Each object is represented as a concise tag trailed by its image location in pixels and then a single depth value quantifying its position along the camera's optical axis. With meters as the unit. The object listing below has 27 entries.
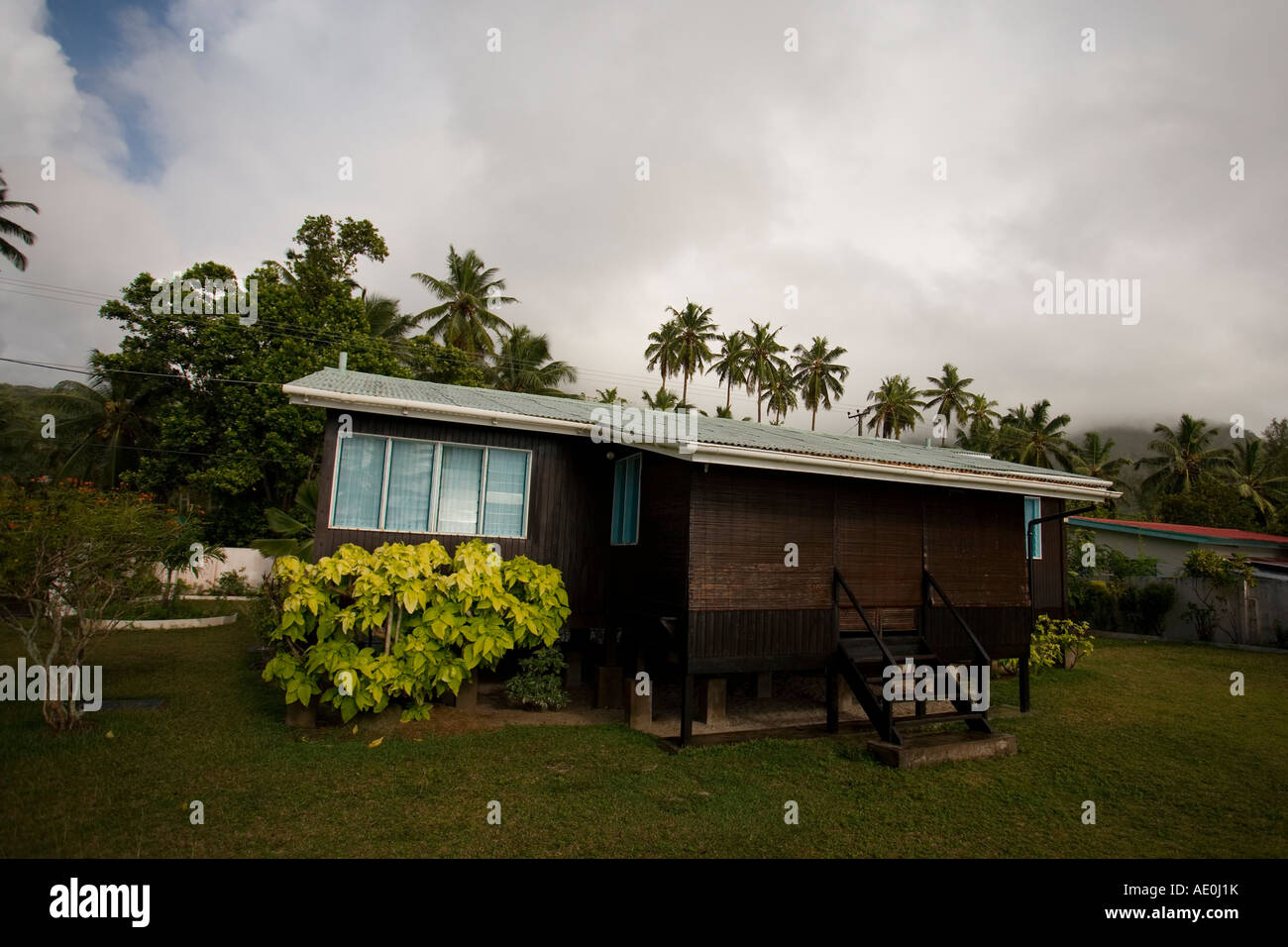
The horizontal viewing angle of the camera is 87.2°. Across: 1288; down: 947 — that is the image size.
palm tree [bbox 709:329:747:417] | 44.00
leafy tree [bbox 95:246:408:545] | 22.56
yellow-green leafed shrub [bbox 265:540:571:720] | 7.89
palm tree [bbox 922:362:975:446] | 50.66
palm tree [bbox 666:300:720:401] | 41.22
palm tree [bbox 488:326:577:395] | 32.12
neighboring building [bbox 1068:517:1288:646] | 16.69
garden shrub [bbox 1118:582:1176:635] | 19.06
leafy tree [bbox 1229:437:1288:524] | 38.22
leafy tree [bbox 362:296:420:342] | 28.56
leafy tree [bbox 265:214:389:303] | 25.86
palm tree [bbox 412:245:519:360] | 30.81
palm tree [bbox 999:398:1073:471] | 43.69
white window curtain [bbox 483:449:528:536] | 9.86
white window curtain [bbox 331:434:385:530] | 9.16
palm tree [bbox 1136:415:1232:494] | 42.62
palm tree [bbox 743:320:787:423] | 44.06
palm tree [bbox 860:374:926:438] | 50.59
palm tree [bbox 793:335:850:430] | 47.66
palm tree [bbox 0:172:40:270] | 28.19
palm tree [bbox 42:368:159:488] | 25.58
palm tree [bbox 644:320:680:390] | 41.38
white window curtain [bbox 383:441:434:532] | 9.38
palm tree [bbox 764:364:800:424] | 45.06
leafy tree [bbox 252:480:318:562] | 11.14
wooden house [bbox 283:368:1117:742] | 8.50
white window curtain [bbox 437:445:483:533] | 9.64
